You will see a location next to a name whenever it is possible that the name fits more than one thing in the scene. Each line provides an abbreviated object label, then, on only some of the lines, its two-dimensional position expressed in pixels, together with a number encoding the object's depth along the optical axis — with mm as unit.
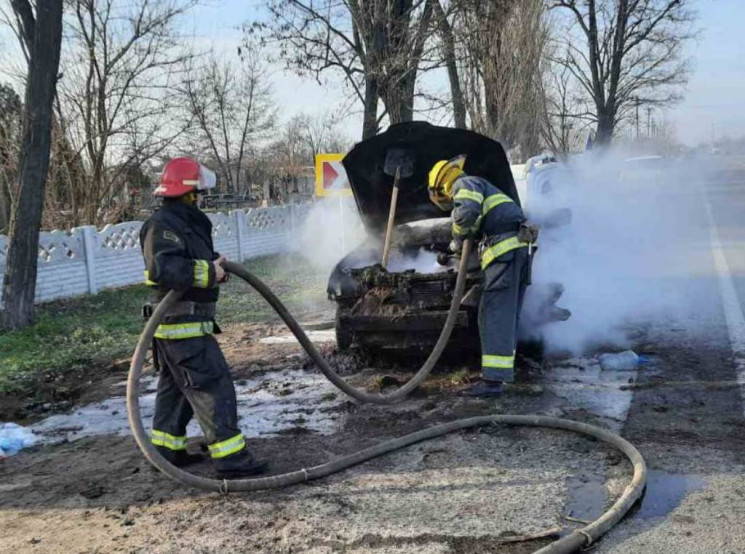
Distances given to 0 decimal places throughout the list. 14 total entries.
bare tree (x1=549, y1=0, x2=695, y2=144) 33656
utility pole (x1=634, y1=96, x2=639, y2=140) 38928
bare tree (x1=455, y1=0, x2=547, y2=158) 17797
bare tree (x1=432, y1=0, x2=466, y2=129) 12984
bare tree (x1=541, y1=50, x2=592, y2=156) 33875
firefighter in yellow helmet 5160
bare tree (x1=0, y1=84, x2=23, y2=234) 12391
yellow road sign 10539
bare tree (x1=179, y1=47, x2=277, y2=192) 25031
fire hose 3066
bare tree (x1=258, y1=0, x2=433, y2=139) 12288
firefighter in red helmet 3754
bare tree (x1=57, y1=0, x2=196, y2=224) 13570
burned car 5492
